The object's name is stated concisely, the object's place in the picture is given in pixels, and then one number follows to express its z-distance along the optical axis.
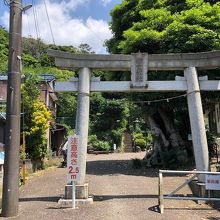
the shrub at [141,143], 29.59
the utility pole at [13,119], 6.55
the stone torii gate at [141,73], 8.17
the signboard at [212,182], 7.05
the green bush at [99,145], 26.99
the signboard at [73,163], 7.26
